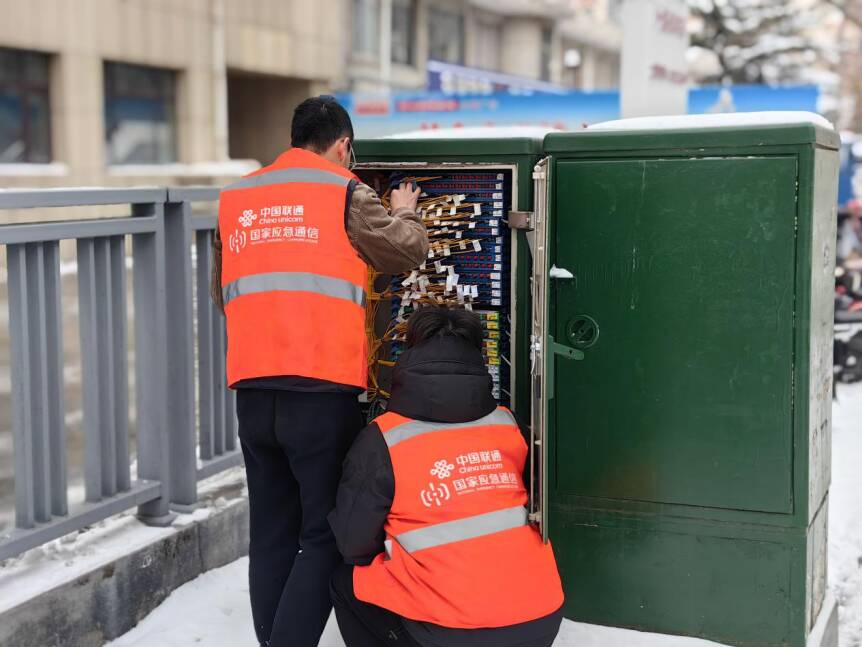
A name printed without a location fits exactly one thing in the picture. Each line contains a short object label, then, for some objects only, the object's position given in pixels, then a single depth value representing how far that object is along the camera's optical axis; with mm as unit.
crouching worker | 2953
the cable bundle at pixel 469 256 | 3650
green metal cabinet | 3391
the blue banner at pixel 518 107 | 16141
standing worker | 3152
